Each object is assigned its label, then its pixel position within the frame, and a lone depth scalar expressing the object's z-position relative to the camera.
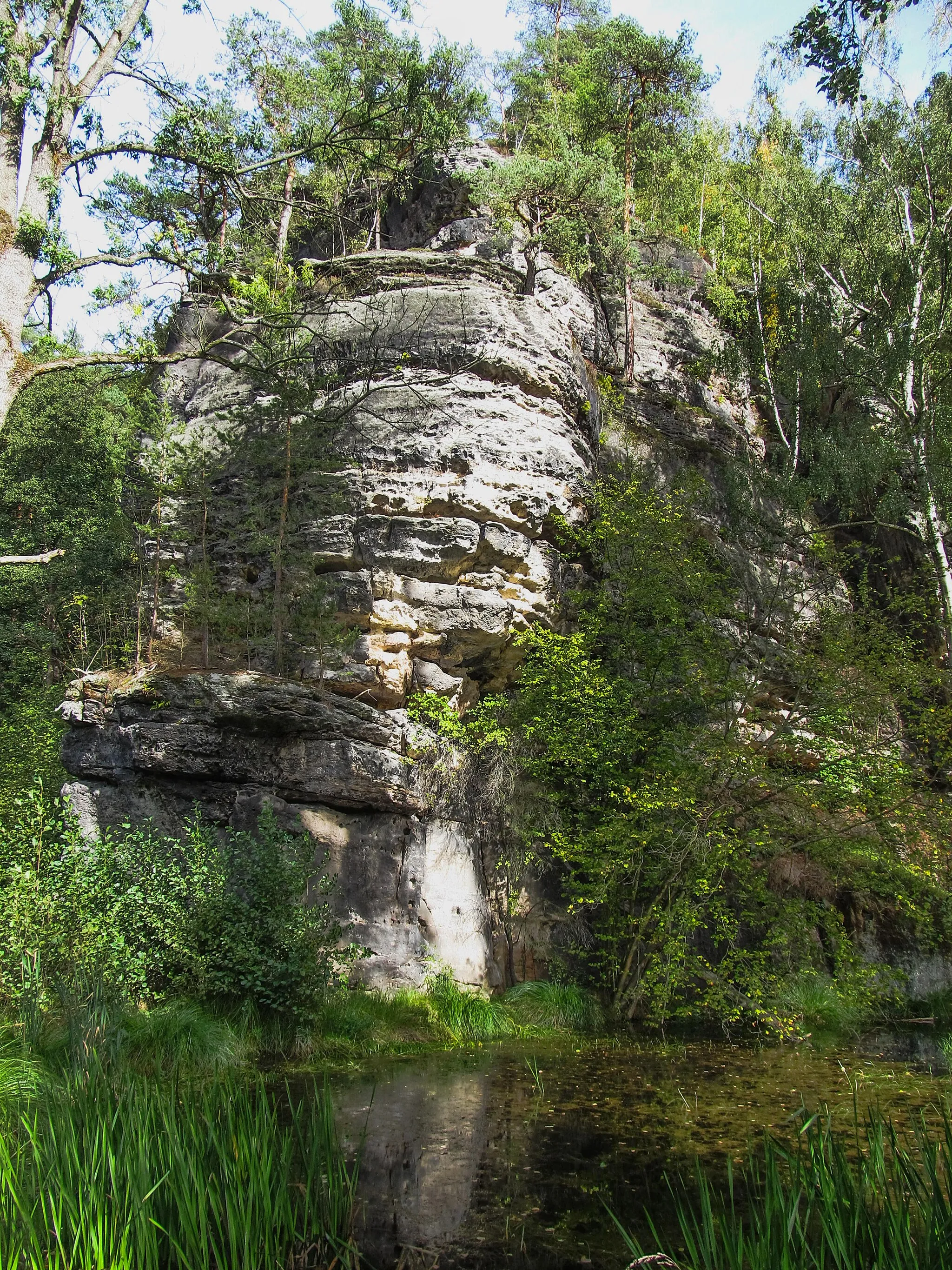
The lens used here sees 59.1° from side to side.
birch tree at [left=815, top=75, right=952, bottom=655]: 15.20
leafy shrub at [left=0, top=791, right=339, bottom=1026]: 7.05
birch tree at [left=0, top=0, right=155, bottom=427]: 6.06
